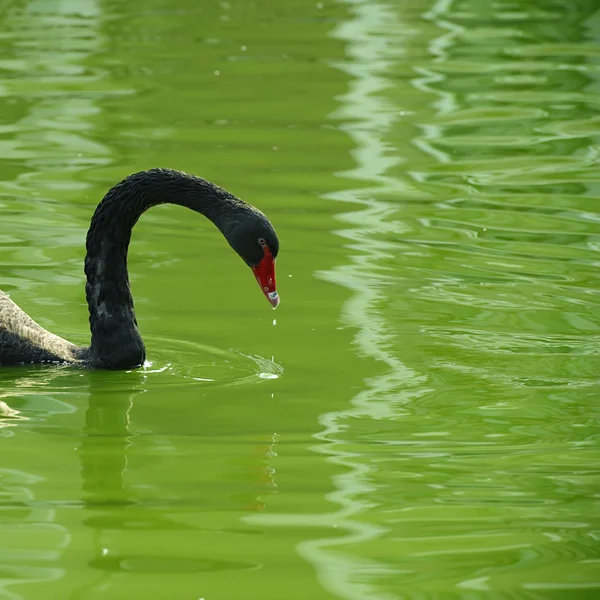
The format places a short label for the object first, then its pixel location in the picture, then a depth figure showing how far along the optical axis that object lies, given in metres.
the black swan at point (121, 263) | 13.54
